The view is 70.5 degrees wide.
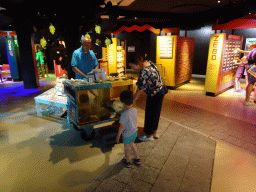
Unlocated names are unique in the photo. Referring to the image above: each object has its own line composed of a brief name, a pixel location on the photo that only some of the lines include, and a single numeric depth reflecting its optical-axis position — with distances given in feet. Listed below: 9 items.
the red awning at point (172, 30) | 32.33
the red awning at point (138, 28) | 29.33
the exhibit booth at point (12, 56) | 31.19
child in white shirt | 7.86
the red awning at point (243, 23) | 20.18
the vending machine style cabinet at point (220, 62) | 20.81
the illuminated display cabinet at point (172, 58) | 24.88
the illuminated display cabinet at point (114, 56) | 30.86
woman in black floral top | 9.71
